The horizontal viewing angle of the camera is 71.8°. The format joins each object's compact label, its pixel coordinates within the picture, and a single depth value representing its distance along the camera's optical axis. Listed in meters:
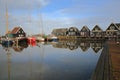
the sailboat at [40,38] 44.48
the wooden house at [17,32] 48.10
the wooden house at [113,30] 47.06
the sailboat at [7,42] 29.43
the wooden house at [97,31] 51.12
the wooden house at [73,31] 58.31
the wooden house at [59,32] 66.05
